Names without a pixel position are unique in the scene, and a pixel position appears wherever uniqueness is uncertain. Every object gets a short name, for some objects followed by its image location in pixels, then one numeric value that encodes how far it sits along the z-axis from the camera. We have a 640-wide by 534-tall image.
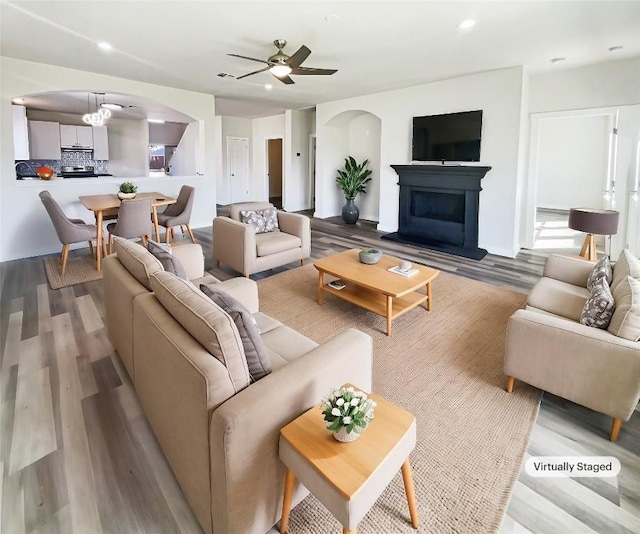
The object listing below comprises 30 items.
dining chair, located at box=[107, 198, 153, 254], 4.67
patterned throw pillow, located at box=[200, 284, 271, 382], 1.49
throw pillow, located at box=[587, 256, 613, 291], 2.61
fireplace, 5.81
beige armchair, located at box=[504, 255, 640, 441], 1.88
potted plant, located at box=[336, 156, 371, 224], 8.16
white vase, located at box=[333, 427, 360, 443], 1.25
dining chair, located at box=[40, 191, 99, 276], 4.36
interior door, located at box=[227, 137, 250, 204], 11.07
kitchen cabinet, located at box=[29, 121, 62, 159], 8.33
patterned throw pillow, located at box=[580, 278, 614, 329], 2.10
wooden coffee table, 3.19
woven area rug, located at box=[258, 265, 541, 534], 1.56
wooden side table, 1.12
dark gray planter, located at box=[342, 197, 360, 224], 8.18
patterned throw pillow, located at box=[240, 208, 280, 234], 4.72
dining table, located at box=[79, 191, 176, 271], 4.75
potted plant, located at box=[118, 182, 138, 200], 5.20
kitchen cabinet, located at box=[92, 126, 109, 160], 9.34
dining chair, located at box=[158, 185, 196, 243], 5.70
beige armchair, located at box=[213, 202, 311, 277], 4.24
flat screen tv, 5.64
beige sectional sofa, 1.24
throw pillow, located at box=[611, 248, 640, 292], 2.38
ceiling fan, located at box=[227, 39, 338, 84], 3.79
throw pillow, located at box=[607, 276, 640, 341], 1.92
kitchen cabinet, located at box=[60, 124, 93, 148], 8.74
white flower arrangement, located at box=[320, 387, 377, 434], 1.22
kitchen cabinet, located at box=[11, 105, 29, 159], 7.43
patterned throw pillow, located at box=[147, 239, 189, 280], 2.28
